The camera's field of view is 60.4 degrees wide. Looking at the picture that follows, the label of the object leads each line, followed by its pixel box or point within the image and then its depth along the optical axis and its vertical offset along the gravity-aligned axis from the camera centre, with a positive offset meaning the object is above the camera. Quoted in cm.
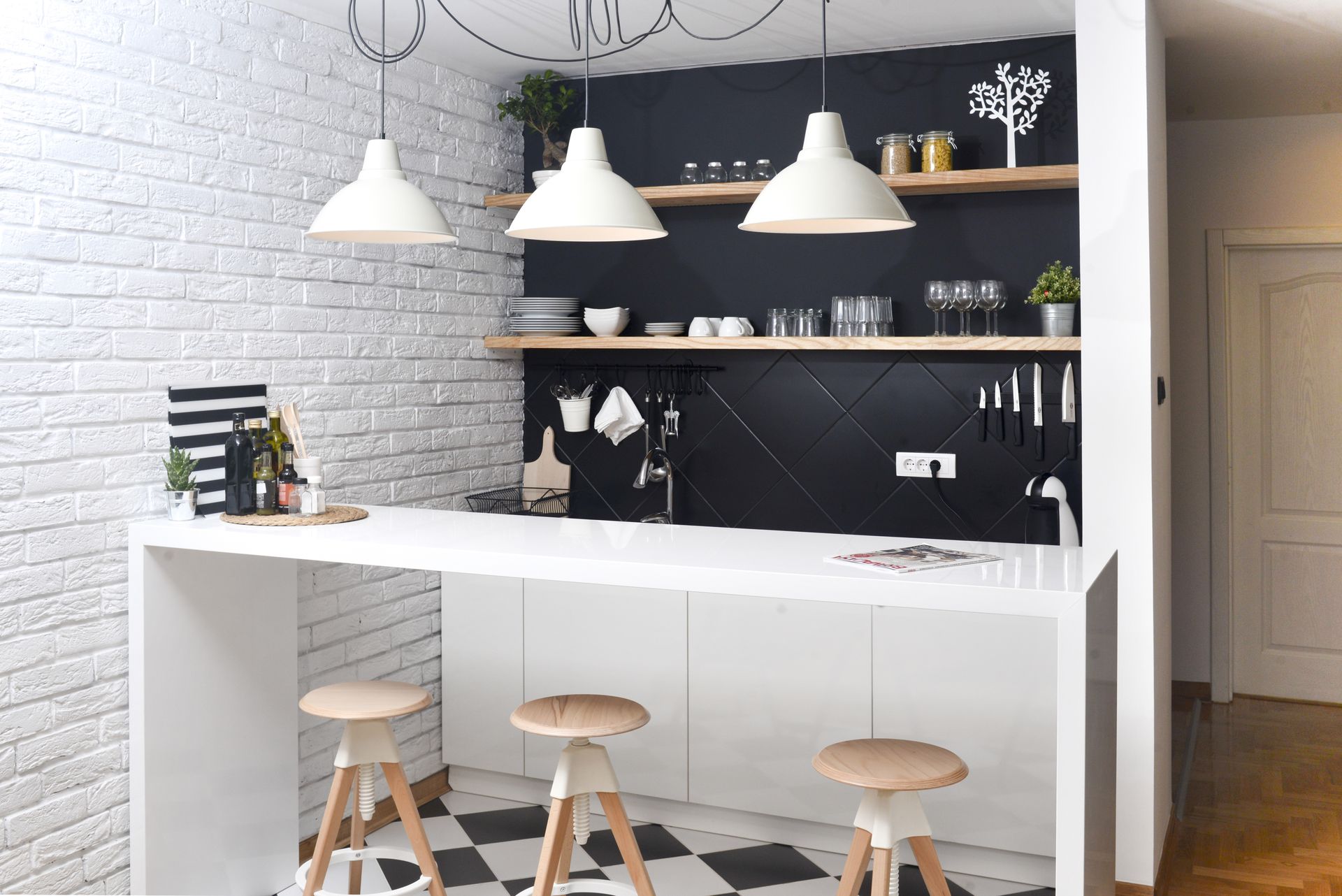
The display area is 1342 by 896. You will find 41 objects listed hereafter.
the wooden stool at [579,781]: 247 -69
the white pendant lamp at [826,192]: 210 +50
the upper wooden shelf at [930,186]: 349 +88
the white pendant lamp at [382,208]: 246 +56
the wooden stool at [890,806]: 219 -67
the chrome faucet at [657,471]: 418 -3
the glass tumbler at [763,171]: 388 +99
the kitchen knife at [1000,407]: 379 +18
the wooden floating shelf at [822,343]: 349 +39
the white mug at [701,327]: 396 +47
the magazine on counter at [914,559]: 220 -19
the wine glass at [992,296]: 360 +52
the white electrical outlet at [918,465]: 390 -1
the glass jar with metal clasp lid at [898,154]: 368 +98
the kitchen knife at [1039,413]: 368 +15
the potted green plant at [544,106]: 404 +127
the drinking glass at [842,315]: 379 +49
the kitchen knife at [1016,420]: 374 +13
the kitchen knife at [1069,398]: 366 +20
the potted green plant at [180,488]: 287 -5
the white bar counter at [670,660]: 216 -56
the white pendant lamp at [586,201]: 221 +52
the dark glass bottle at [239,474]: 289 -2
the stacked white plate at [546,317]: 416 +53
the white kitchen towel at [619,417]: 423 +17
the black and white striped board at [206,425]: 297 +11
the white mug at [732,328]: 394 +46
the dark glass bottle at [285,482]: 296 -4
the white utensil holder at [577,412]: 429 +20
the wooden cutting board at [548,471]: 438 -2
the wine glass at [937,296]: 363 +52
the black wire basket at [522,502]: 414 -13
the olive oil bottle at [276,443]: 307 +6
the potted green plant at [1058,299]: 355 +50
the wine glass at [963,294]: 362 +52
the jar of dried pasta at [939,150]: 362 +98
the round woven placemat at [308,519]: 280 -13
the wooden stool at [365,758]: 273 -70
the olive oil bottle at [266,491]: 291 -6
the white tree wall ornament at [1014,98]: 365 +116
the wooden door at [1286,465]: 500 -3
